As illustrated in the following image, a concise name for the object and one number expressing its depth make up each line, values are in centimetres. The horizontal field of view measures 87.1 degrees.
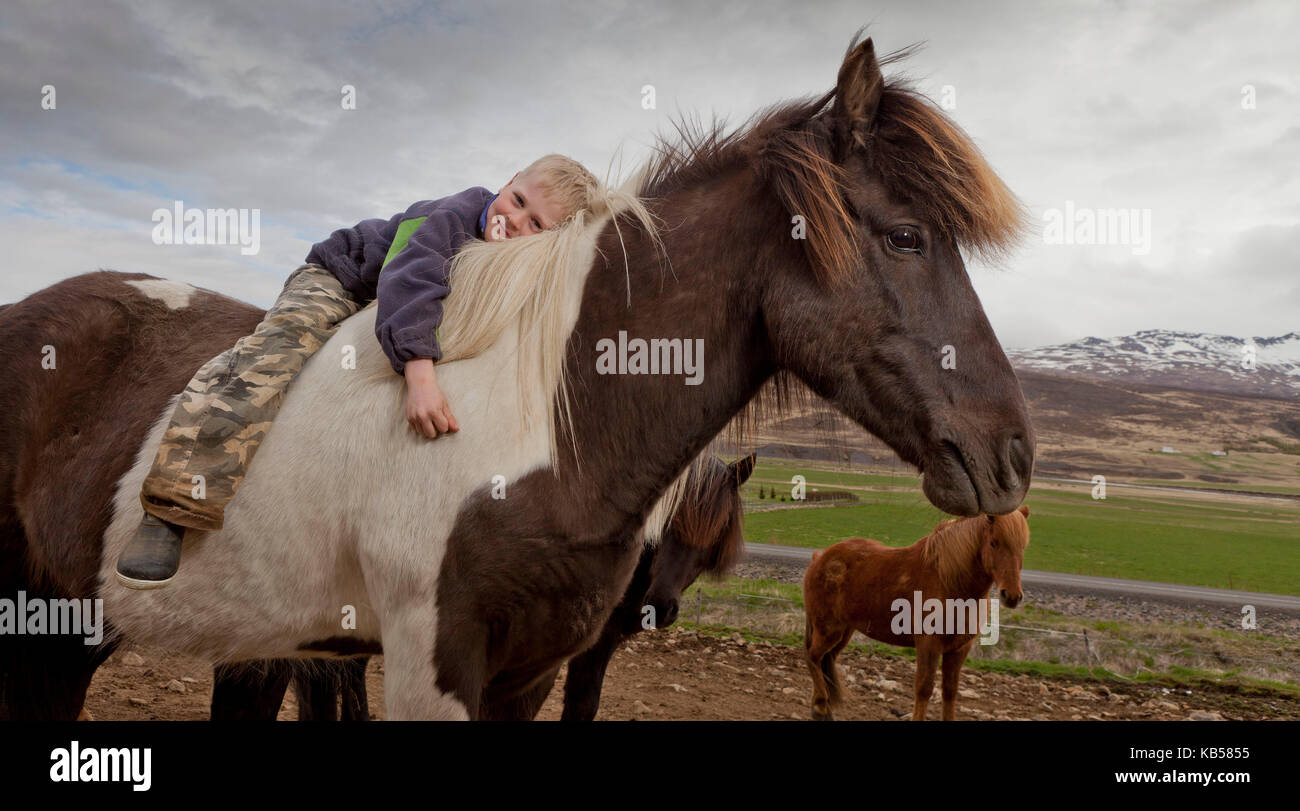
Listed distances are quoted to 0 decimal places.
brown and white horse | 187
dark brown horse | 360
